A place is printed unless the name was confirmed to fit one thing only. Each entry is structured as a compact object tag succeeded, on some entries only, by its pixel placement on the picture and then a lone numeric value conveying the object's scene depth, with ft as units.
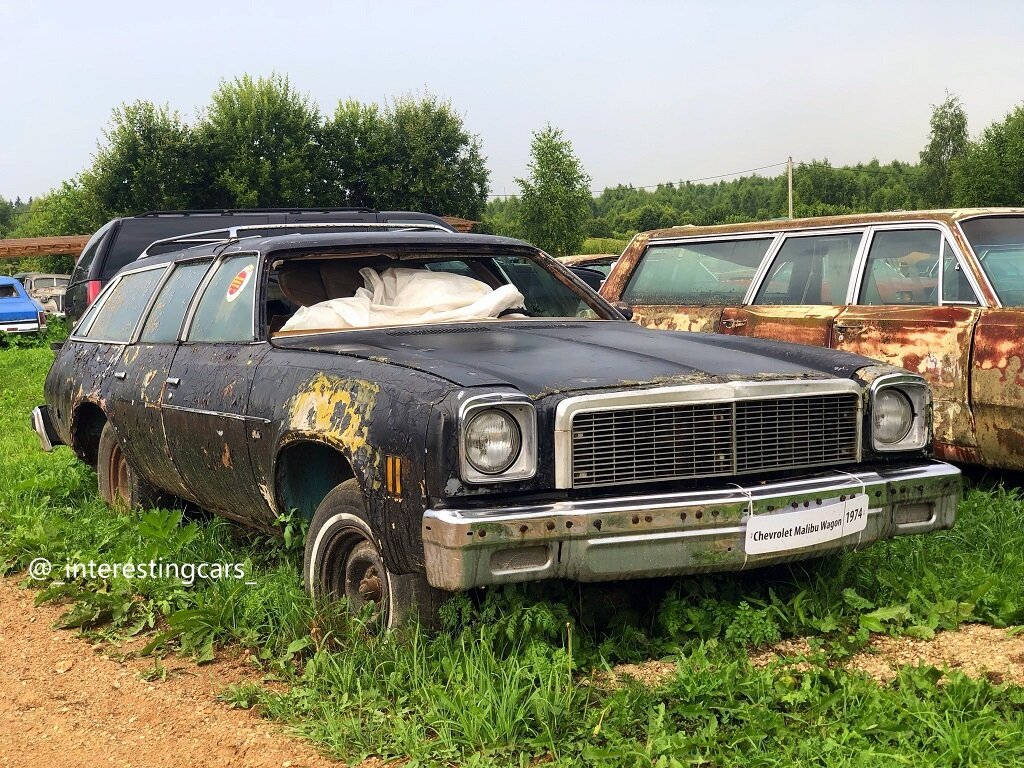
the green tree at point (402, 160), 144.05
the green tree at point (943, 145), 232.73
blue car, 66.49
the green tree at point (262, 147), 136.67
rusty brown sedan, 19.34
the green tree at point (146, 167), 134.82
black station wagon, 11.30
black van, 36.14
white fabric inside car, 16.07
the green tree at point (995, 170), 186.60
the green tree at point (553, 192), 140.26
